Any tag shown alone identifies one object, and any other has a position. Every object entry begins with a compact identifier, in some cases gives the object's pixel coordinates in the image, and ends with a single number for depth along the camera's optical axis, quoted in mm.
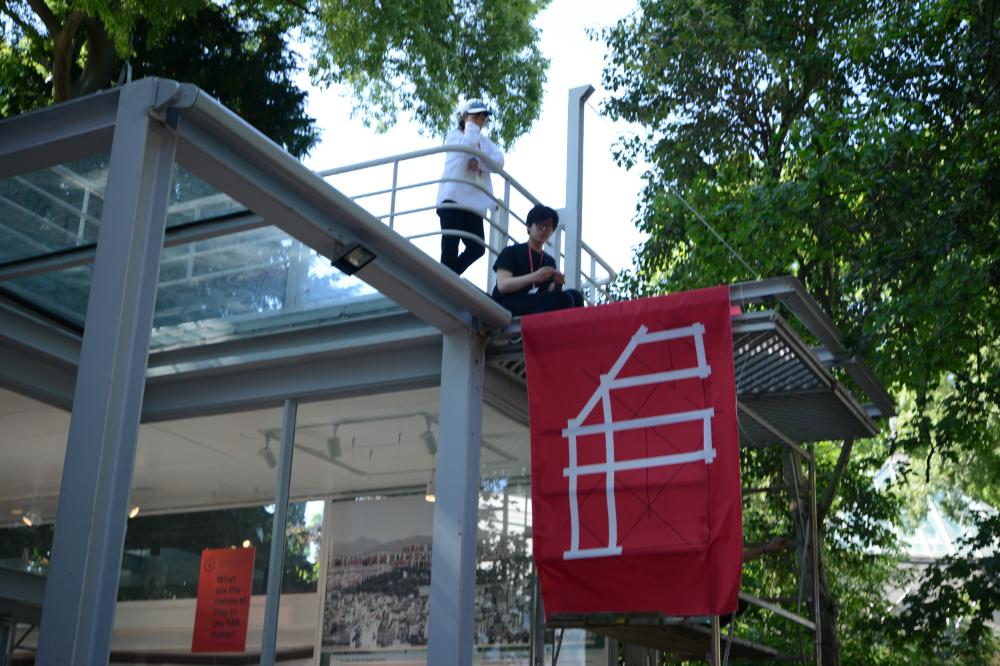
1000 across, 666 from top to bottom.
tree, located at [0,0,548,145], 19469
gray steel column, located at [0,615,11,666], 9484
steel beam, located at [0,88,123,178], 5875
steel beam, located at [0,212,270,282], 7500
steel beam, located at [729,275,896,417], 7472
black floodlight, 7127
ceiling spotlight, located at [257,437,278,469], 9039
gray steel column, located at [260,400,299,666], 8422
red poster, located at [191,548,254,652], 8570
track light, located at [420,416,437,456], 8805
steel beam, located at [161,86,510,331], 5945
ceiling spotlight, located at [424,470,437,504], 8656
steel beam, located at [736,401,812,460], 8656
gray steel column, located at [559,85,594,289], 10891
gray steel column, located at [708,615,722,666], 7796
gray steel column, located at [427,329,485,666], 8016
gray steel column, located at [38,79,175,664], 5023
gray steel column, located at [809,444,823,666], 10266
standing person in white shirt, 9539
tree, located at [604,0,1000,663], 11922
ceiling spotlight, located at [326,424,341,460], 9000
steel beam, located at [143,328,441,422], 8875
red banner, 7391
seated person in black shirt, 8766
